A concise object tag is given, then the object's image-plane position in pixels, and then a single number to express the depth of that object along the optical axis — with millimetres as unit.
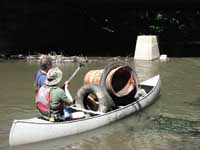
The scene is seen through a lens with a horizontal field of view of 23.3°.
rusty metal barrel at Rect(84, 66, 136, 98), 13852
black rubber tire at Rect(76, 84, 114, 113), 12836
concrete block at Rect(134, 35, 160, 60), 28234
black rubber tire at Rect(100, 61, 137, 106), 13758
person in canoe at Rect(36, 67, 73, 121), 10789
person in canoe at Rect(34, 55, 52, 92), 10836
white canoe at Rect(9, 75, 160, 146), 10688
